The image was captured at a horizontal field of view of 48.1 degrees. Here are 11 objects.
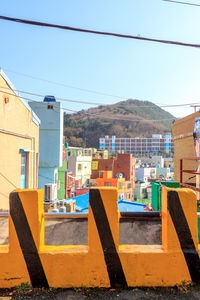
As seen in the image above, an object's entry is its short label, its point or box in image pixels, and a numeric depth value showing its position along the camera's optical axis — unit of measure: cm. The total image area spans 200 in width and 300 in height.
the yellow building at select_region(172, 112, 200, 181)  1411
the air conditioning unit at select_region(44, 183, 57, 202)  1348
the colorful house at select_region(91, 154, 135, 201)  4856
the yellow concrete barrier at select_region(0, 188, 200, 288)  270
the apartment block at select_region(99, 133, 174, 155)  12850
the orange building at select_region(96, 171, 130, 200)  3812
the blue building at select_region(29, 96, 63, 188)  1931
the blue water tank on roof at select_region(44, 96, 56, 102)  2003
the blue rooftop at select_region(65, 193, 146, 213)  1606
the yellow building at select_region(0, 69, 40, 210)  959
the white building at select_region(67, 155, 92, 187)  4250
